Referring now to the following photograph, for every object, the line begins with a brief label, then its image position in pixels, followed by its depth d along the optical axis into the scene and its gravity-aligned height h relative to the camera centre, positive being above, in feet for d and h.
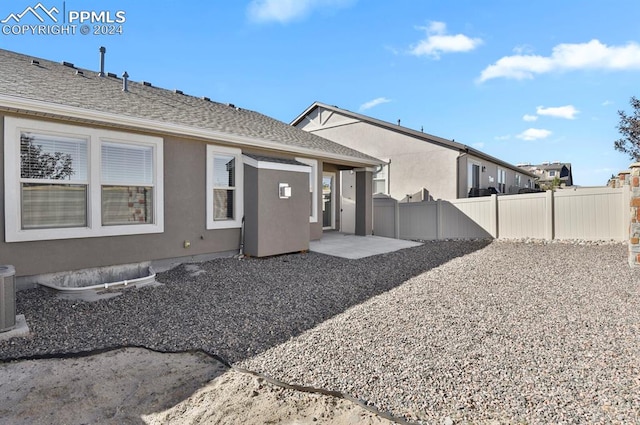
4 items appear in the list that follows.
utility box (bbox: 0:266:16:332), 12.89 -3.25
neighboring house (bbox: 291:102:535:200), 45.73 +7.65
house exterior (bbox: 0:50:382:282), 18.20 +2.27
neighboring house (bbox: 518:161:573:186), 93.56 +12.56
